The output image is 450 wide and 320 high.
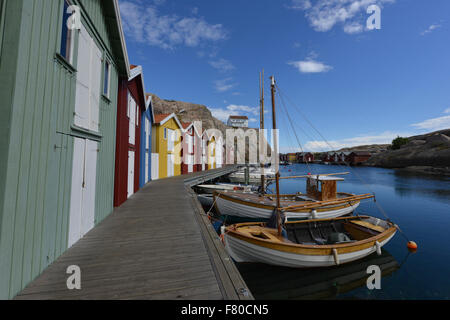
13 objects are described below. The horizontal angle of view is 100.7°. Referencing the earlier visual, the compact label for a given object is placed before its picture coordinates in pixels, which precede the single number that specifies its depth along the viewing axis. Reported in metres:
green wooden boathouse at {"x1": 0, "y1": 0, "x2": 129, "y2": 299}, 2.93
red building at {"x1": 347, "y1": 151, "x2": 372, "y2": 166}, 99.03
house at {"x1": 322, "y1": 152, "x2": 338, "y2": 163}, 117.93
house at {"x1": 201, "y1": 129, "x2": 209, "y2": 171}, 35.34
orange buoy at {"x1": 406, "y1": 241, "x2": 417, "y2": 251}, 10.01
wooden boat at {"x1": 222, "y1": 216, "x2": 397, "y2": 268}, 7.41
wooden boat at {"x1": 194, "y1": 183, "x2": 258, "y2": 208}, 17.56
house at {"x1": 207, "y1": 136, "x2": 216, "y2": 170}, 39.58
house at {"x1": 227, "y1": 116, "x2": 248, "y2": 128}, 116.81
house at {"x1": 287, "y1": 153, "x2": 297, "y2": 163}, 174.60
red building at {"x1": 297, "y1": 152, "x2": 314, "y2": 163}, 139.14
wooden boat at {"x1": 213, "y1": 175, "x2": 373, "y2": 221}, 12.84
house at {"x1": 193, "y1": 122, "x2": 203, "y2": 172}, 30.86
